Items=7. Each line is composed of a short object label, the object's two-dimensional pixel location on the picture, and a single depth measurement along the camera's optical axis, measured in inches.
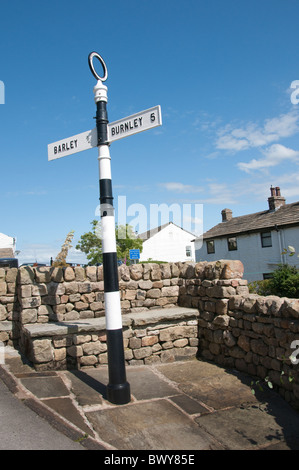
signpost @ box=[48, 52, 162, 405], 178.1
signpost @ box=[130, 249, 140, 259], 680.4
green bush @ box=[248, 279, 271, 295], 393.1
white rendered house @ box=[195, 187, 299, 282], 981.8
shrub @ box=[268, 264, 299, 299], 457.4
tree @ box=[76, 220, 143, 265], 1377.2
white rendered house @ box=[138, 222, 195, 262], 1721.2
